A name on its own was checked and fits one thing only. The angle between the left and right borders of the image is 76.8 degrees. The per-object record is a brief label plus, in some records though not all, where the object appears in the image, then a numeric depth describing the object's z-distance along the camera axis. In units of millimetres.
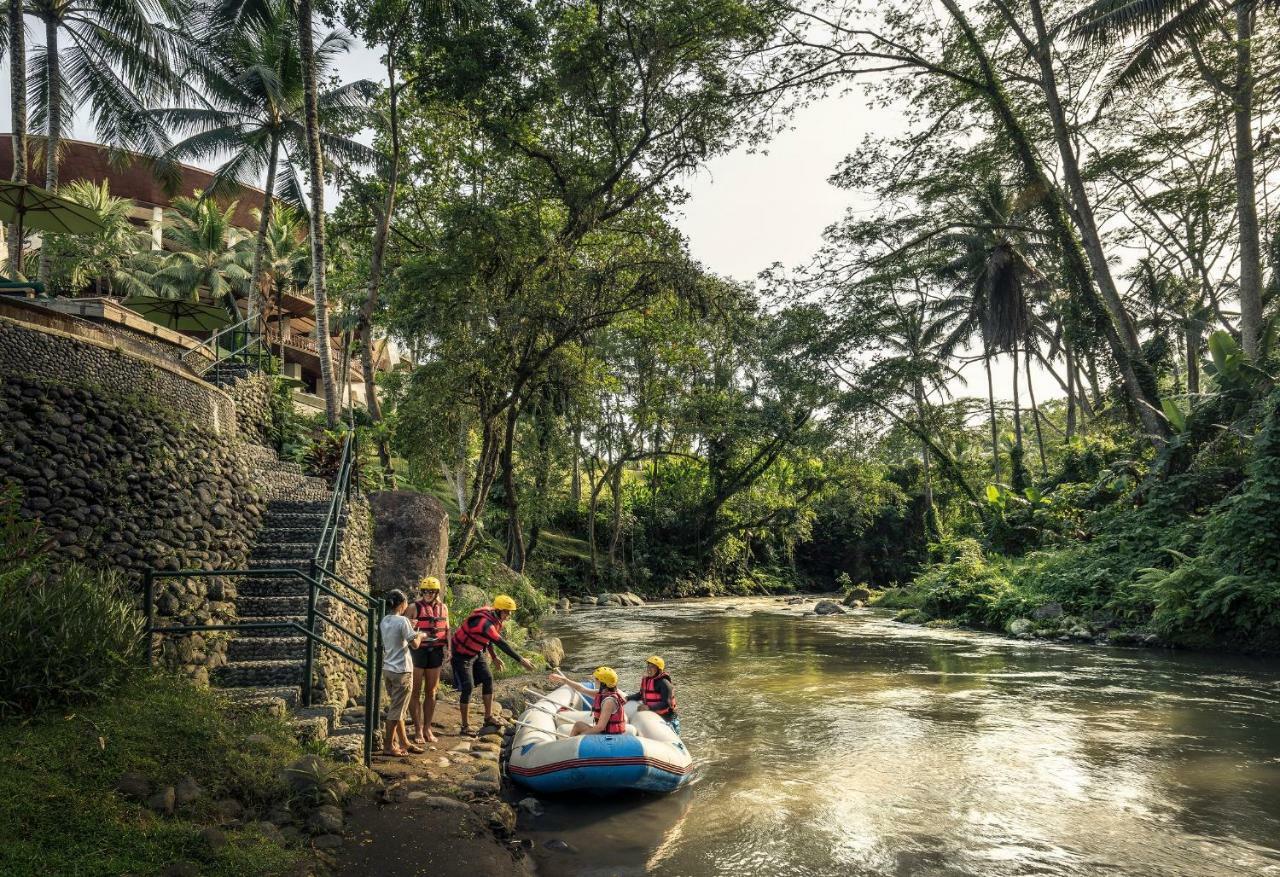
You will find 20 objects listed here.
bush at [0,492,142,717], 5379
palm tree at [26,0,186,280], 17938
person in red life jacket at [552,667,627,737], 7605
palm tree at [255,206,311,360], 33062
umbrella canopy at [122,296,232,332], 15141
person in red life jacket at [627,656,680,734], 9055
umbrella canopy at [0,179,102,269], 11117
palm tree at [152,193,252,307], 33344
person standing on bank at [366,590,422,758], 7059
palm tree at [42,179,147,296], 24125
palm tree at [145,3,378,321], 22438
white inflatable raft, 7211
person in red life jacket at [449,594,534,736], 8477
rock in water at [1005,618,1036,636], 18156
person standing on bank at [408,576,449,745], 7801
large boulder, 11477
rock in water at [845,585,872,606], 29438
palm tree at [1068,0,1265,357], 15805
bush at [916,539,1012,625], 20656
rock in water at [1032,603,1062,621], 18188
